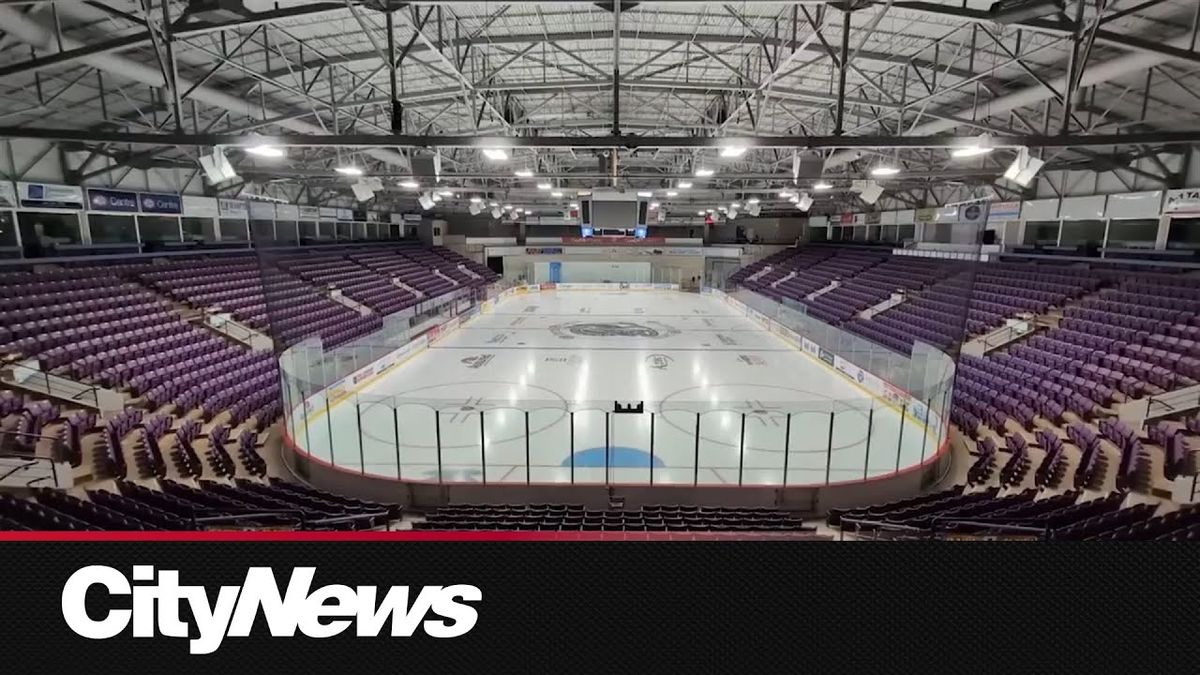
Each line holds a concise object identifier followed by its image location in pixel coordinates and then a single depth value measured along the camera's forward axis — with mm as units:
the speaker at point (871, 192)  14188
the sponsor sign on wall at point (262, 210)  24623
